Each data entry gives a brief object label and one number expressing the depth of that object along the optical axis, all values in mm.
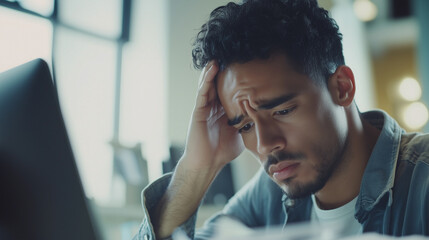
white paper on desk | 443
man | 823
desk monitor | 473
